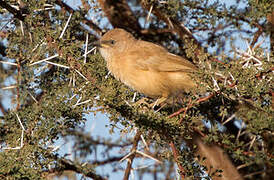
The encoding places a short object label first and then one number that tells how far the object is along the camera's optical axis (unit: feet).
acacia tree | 20.36
